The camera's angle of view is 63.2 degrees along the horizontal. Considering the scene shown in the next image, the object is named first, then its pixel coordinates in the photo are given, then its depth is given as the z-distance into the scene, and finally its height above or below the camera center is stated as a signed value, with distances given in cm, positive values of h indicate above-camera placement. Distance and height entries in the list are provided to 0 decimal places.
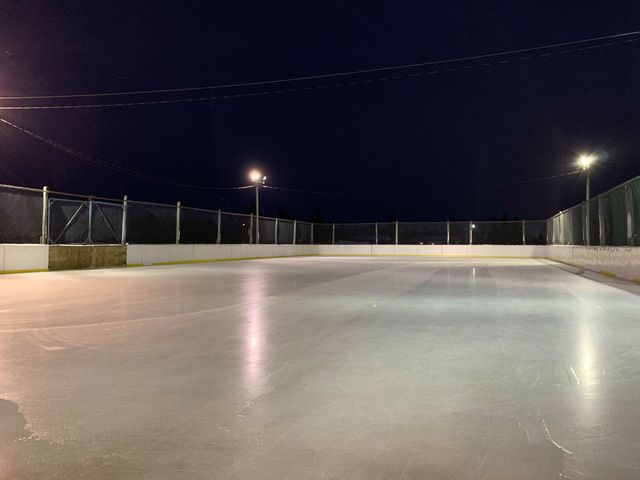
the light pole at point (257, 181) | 3812 +487
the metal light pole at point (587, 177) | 2479 +389
